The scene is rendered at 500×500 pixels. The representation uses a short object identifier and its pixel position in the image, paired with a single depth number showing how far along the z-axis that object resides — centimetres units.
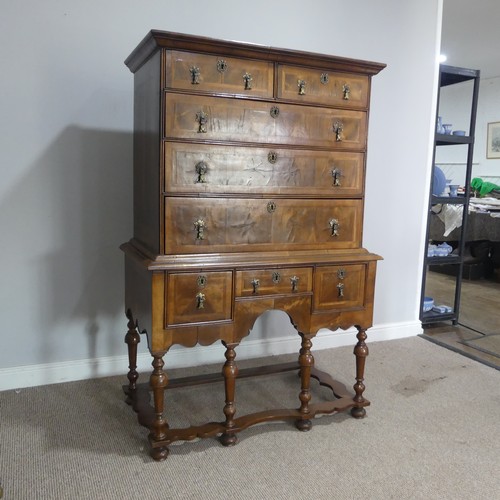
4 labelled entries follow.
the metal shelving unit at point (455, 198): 321
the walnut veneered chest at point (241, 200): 170
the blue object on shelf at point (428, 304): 340
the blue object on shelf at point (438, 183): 333
